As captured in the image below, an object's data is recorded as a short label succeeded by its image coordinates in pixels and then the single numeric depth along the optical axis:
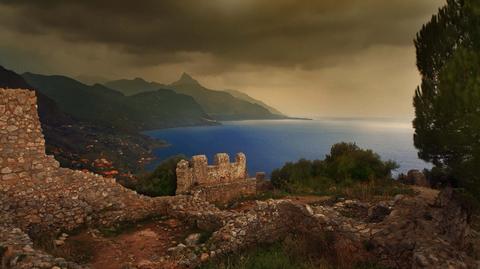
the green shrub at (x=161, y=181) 25.97
